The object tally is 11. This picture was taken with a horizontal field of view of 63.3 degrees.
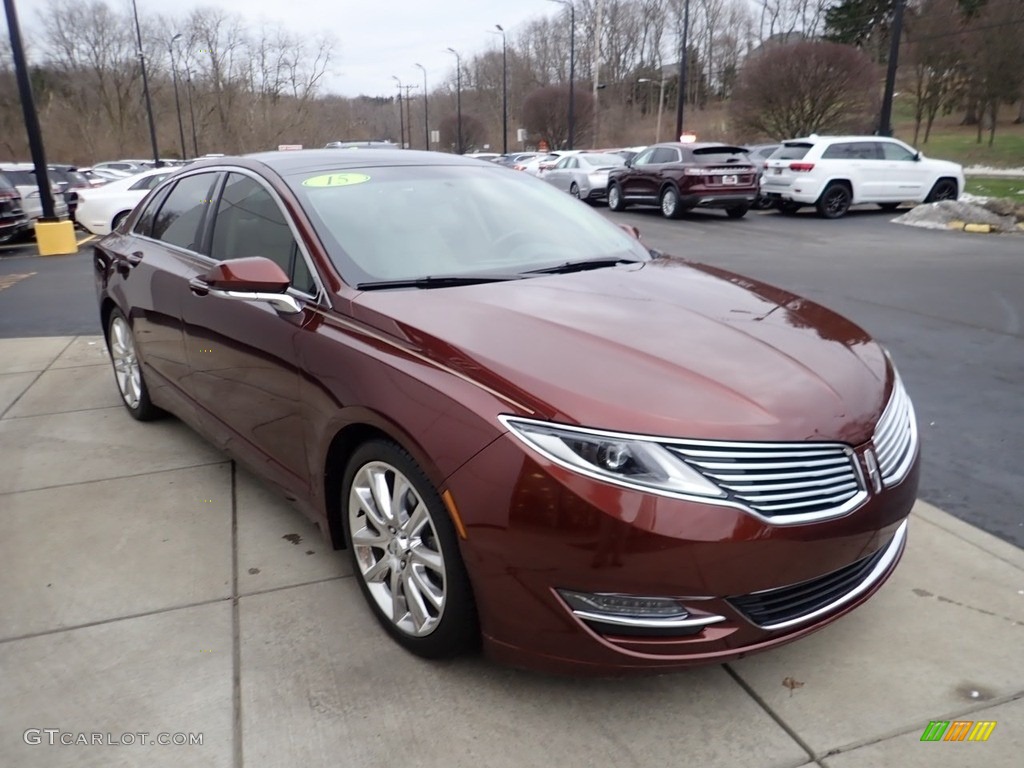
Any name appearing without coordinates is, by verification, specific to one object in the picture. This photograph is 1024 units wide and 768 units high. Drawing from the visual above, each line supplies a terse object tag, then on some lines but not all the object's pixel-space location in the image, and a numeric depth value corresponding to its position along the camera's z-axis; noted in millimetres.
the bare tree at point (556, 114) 51344
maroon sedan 2156
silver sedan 22438
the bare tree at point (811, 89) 30078
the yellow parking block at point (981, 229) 15102
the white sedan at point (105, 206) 15547
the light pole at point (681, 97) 30875
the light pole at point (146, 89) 41406
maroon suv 17391
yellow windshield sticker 3473
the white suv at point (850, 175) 17797
